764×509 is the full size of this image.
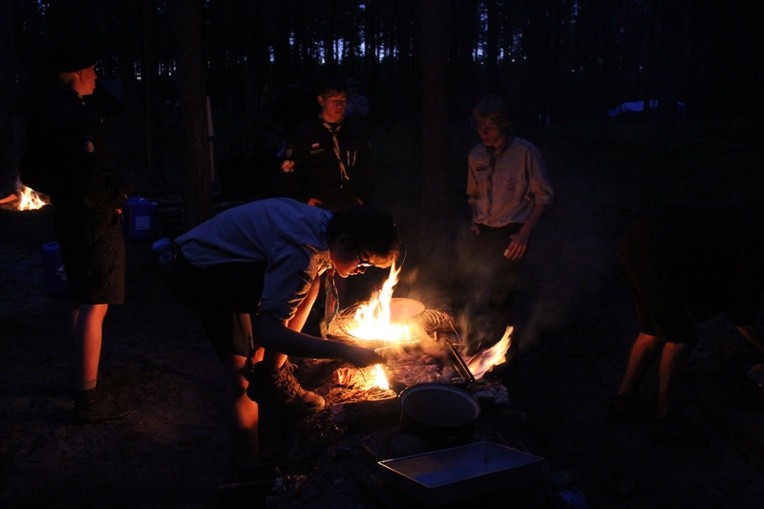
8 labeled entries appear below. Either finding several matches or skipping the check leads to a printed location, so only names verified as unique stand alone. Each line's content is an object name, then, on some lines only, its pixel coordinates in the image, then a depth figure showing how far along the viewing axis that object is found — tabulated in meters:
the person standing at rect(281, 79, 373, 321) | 4.98
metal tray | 2.19
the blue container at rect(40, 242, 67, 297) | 5.99
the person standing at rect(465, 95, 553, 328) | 4.48
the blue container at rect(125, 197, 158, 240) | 7.51
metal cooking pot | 2.68
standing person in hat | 3.55
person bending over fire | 2.53
